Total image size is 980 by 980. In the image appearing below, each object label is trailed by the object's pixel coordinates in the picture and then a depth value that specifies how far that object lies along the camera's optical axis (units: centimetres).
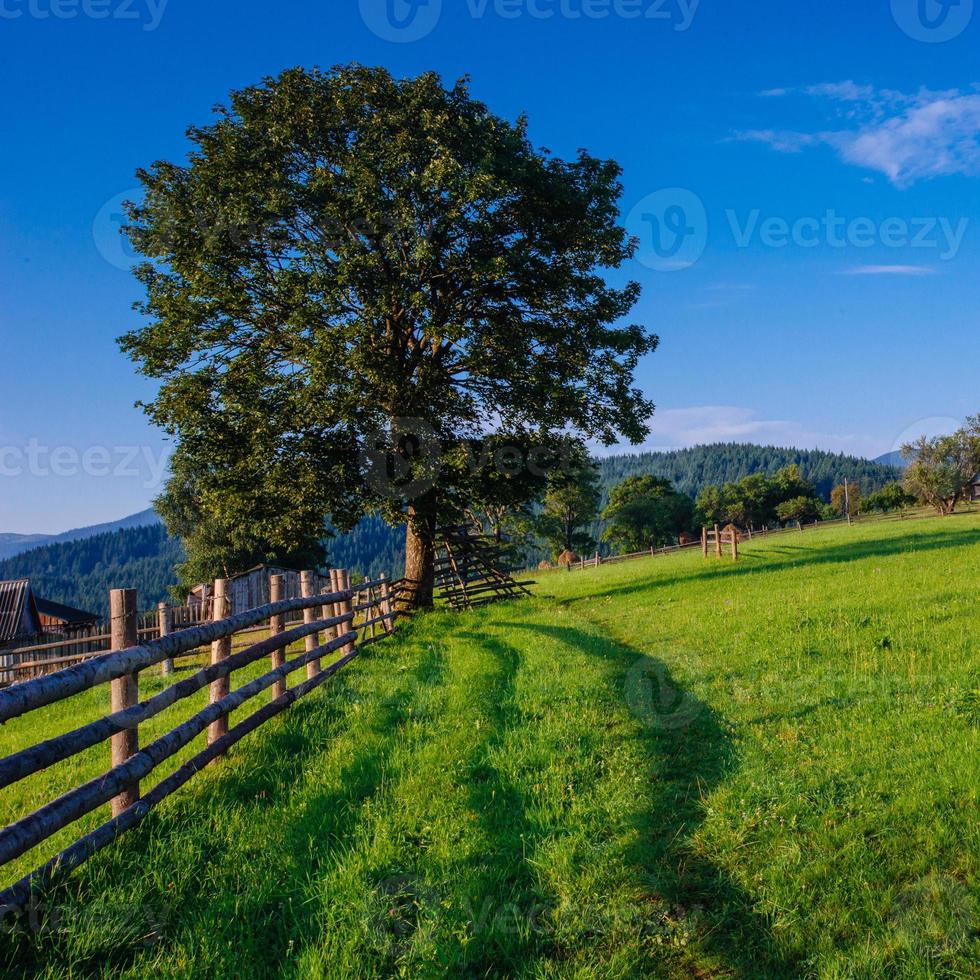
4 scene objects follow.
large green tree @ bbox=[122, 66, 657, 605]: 1803
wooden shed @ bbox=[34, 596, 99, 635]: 5006
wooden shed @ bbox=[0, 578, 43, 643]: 4188
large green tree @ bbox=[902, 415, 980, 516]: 7188
